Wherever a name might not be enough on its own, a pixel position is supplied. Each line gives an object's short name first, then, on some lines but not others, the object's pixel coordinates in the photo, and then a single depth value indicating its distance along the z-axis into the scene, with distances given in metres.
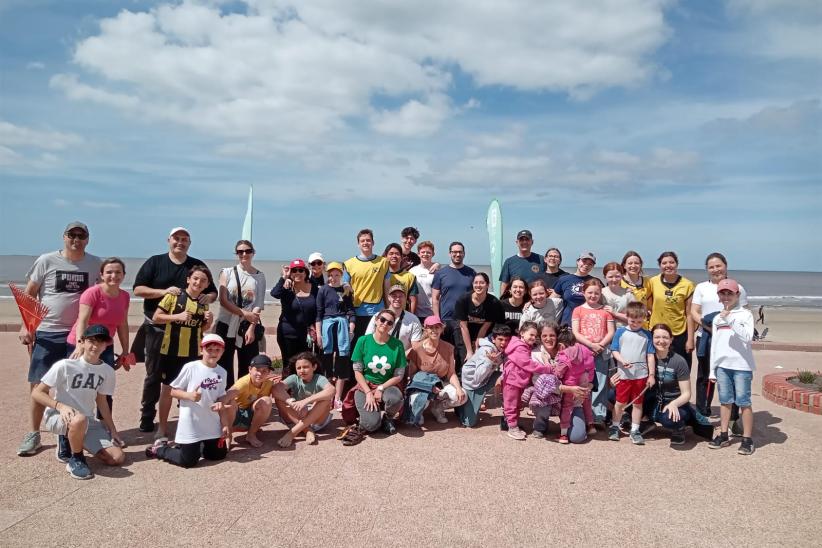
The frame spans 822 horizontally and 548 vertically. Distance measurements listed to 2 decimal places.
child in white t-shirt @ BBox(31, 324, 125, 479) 4.15
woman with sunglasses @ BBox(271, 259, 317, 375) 5.88
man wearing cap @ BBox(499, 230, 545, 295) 6.58
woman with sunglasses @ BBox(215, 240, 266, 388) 5.61
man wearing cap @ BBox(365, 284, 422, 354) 5.89
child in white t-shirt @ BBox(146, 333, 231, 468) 4.38
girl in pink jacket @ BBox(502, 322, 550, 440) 5.35
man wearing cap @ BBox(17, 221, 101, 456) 4.64
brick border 6.25
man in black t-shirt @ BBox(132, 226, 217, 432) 5.07
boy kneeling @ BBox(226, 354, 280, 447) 4.96
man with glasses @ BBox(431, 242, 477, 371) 6.43
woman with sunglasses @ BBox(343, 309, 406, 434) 5.28
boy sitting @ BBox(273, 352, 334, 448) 5.11
